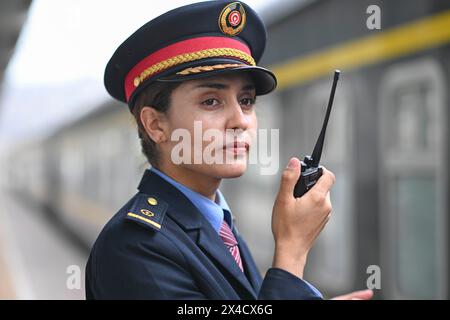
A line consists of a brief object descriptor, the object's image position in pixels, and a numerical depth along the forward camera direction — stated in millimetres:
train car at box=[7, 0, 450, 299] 2775
